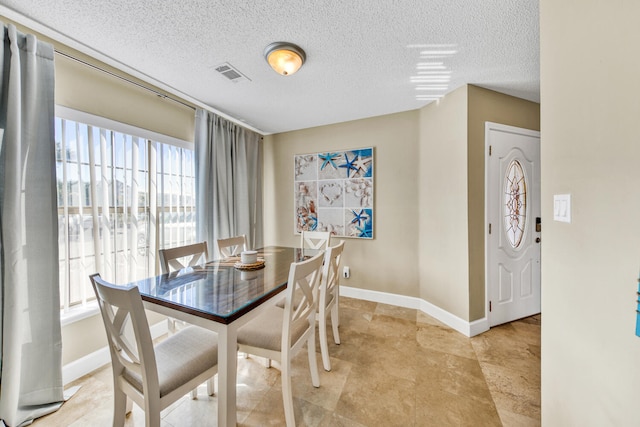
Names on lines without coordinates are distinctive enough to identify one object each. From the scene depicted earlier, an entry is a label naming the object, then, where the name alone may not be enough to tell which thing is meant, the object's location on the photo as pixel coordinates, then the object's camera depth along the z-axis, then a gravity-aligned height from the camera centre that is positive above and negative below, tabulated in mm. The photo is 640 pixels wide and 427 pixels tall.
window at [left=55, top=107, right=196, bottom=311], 1660 +112
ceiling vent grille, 1863 +1193
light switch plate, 891 +1
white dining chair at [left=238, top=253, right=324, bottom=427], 1216 -722
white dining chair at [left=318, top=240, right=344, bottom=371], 1653 -656
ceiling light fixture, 1598 +1116
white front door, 2266 -150
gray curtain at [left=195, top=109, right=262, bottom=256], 2582 +401
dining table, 1020 -453
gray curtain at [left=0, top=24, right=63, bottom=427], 1284 -141
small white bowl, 1762 -366
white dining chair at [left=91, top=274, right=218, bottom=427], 886 -723
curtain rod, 1590 +1126
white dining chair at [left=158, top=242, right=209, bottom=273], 1679 -343
